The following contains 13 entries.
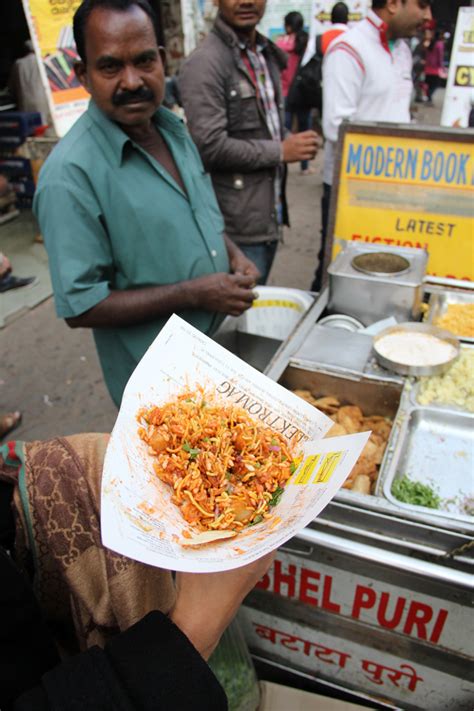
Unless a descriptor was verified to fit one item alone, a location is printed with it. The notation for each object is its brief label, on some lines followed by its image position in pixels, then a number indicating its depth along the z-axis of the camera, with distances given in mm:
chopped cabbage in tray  2174
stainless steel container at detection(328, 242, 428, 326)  2578
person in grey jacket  3137
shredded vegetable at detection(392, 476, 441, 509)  1770
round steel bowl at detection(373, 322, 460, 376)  2232
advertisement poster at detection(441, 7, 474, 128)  4352
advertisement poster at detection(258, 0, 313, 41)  11117
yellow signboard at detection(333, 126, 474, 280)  2855
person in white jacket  3580
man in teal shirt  1937
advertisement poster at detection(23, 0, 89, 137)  4375
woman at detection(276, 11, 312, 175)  9281
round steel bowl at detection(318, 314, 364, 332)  2652
